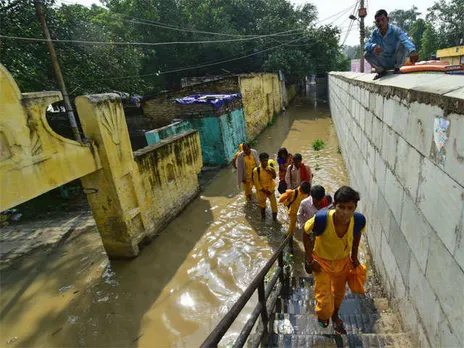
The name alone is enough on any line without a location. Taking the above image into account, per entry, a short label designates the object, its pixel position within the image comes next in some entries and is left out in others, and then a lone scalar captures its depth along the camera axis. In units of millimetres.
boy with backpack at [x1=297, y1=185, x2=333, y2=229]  3688
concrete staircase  2545
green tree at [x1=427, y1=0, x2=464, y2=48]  32594
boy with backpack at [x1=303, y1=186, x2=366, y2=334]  2596
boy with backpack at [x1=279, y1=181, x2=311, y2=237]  4551
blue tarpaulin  10067
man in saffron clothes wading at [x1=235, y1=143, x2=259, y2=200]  6559
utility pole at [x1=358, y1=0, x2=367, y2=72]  14070
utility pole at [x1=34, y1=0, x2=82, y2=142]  7176
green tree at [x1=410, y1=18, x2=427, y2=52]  39312
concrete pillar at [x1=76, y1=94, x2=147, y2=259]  4699
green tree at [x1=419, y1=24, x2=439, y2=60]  32719
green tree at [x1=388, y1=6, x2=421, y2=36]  59156
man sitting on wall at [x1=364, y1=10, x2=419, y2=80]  3750
